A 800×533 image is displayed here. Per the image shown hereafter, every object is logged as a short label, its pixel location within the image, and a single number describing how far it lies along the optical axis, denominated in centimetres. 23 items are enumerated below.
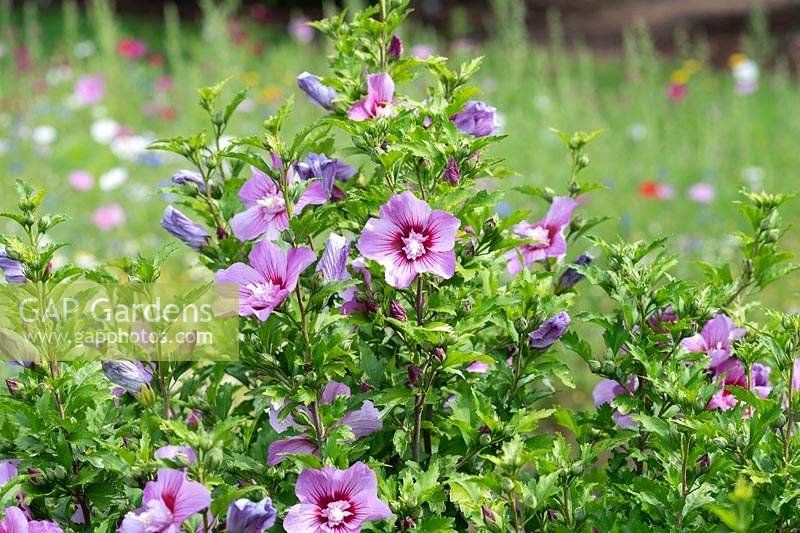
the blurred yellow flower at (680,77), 1285
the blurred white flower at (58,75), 1358
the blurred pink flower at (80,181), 945
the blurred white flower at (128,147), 1032
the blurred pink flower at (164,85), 1290
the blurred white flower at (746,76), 1191
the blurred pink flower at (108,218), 908
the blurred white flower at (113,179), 973
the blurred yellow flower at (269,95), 1203
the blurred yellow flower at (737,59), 1395
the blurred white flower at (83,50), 1541
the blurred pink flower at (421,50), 1100
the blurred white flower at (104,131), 1066
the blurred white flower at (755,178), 978
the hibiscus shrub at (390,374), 237
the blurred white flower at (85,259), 815
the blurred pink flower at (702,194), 954
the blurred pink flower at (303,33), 1589
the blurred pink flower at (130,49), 1367
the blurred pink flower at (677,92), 1186
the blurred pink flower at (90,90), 1158
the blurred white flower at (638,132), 1120
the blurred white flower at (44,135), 1070
